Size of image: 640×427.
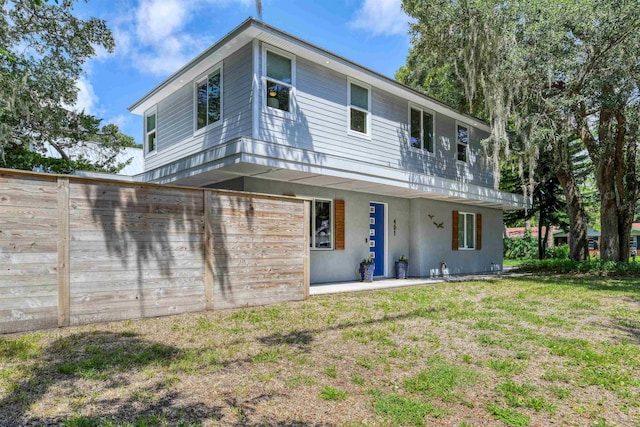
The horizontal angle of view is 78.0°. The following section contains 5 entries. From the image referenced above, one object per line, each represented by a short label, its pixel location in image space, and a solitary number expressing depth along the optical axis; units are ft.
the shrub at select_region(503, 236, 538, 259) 86.32
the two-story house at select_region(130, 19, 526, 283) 25.62
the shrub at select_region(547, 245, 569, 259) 72.69
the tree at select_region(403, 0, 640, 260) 32.73
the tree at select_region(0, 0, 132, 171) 35.68
